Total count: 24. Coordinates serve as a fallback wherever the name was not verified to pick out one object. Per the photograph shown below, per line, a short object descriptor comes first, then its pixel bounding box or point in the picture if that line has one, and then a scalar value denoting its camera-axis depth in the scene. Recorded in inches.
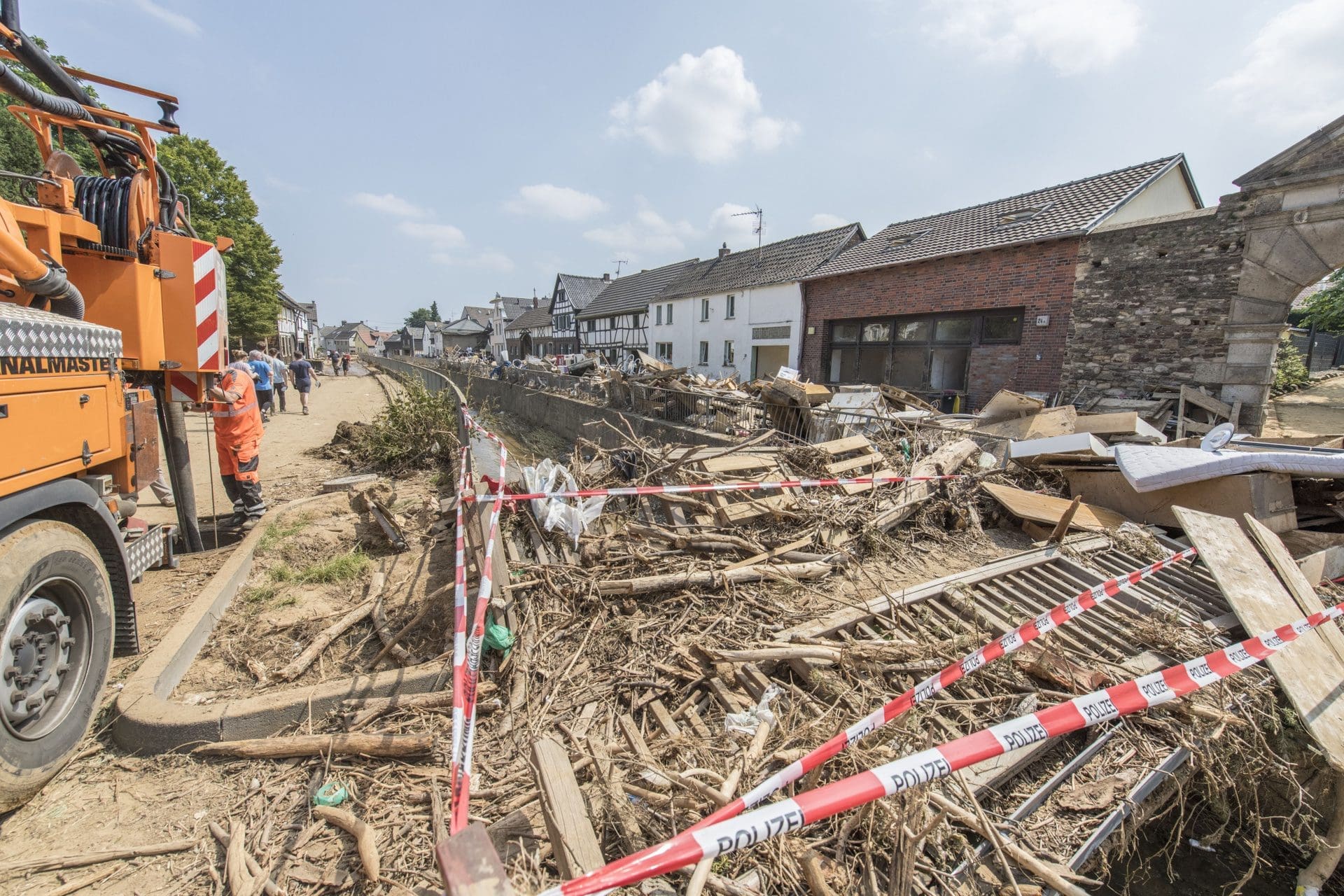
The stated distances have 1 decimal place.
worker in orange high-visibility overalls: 201.2
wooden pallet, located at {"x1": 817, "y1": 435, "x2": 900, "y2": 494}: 267.4
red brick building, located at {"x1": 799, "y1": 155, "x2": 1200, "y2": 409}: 538.0
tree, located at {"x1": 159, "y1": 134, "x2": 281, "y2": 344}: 1111.0
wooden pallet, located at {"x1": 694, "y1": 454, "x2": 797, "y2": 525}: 199.8
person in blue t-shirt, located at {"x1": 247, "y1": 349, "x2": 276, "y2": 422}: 460.4
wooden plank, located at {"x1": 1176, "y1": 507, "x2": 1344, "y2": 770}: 115.3
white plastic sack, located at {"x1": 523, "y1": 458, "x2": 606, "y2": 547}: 173.8
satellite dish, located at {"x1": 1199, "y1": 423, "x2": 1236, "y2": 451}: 232.1
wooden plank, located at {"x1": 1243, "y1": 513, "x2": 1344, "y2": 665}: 137.3
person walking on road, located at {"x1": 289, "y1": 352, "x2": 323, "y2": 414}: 588.1
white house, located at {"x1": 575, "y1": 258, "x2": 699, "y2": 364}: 1400.1
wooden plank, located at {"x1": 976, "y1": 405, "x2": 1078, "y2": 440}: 333.1
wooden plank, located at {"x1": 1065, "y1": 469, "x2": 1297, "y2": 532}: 203.6
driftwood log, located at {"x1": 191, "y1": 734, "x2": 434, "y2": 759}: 101.8
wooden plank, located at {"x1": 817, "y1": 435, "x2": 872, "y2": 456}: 282.7
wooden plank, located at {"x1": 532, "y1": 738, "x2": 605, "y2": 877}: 74.8
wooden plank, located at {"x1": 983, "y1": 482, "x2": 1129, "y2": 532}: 227.0
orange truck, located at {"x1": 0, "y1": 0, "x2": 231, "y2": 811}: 91.8
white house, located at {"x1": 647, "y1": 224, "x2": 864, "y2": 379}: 896.3
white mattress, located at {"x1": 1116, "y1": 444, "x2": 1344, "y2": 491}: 201.9
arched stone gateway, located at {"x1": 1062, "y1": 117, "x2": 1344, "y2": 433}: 384.5
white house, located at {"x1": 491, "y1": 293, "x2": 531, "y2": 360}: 2559.1
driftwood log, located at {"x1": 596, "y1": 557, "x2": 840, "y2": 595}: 152.2
